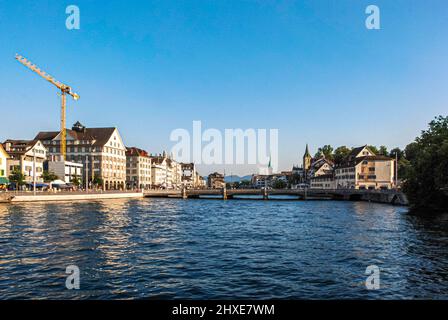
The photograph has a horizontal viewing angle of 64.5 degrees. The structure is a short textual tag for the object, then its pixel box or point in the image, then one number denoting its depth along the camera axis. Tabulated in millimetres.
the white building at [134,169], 162500
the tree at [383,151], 160425
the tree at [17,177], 87500
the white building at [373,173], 127750
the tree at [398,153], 157100
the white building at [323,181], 157425
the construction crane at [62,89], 132875
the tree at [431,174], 50531
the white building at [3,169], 84644
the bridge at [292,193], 102788
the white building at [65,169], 114000
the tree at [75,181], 115388
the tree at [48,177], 97438
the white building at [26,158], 99188
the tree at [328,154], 189750
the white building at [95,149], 135000
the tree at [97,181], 124675
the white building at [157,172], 186250
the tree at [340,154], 158562
